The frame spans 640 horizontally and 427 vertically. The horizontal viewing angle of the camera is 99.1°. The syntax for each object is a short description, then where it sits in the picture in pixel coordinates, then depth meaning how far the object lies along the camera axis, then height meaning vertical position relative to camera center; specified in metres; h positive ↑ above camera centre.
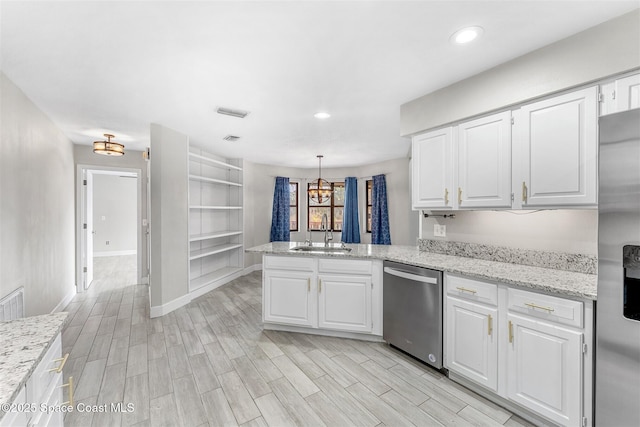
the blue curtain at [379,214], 6.14 -0.05
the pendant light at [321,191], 5.55 +0.43
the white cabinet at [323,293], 2.81 -0.88
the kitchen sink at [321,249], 3.11 -0.43
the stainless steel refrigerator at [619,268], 1.20 -0.26
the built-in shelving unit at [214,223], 4.70 -0.21
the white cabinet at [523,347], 1.54 -0.89
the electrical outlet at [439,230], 2.88 -0.20
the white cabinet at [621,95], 1.57 +0.69
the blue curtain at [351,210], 6.69 +0.05
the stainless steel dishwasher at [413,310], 2.28 -0.89
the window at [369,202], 6.70 +0.24
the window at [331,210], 7.07 +0.05
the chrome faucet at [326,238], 3.30 -0.32
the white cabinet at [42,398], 0.92 -0.72
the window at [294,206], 7.04 +0.16
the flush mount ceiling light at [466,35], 1.68 +1.12
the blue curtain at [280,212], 6.57 +0.00
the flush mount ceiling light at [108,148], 3.49 +0.84
